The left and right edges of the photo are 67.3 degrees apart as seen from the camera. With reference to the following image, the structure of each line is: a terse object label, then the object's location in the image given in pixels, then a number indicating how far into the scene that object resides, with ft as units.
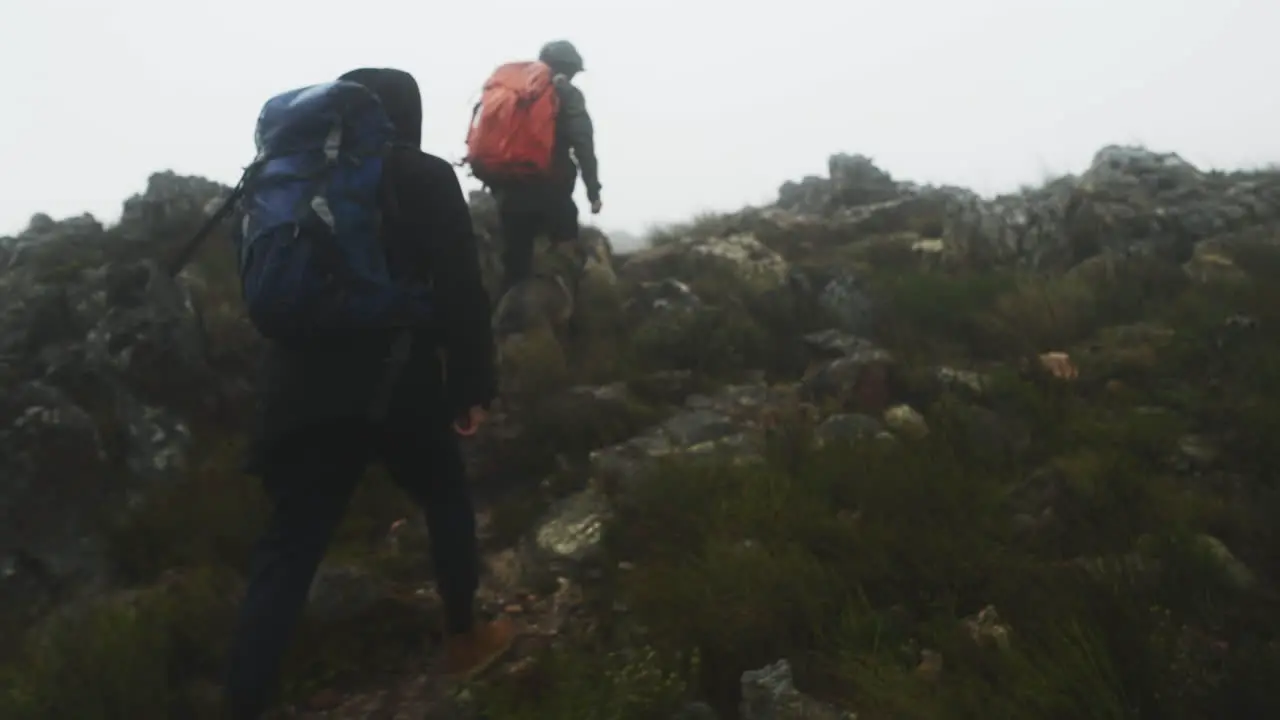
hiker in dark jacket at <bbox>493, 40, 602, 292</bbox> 18.99
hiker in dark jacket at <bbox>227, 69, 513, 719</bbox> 8.97
